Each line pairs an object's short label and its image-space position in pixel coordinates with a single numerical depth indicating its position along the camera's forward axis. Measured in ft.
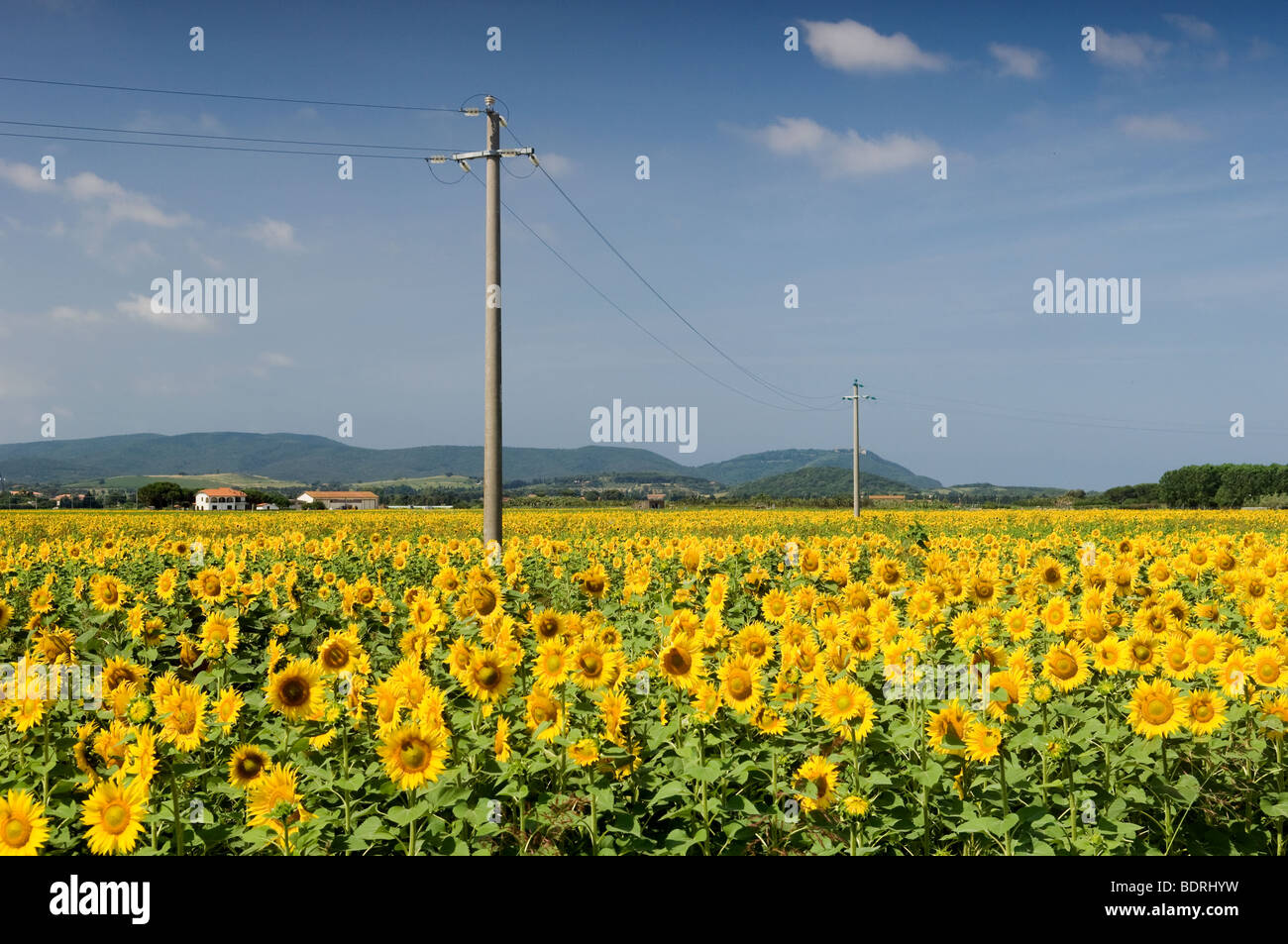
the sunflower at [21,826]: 10.33
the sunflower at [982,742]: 12.37
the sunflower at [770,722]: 13.20
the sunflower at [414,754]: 11.51
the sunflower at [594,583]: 20.66
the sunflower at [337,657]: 14.62
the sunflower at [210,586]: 23.72
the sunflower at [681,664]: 13.85
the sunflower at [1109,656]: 15.15
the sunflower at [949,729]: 12.57
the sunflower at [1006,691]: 13.14
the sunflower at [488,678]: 13.61
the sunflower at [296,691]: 13.38
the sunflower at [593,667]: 14.10
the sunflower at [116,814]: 10.59
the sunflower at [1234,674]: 14.33
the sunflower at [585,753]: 12.03
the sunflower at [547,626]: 14.96
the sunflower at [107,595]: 22.39
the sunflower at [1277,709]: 13.50
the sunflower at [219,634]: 18.28
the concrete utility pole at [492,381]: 52.54
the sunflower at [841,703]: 13.33
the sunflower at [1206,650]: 15.66
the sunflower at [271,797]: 11.32
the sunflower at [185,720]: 12.39
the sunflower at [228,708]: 13.61
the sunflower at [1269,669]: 14.69
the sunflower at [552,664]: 13.89
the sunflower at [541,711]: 13.05
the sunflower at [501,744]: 12.35
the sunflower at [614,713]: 13.03
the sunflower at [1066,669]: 15.05
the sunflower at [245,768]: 11.61
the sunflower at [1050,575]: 22.48
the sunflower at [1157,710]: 13.43
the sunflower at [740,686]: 13.57
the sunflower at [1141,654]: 15.28
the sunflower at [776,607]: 19.35
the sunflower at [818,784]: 12.34
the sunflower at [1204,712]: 13.17
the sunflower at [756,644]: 15.65
